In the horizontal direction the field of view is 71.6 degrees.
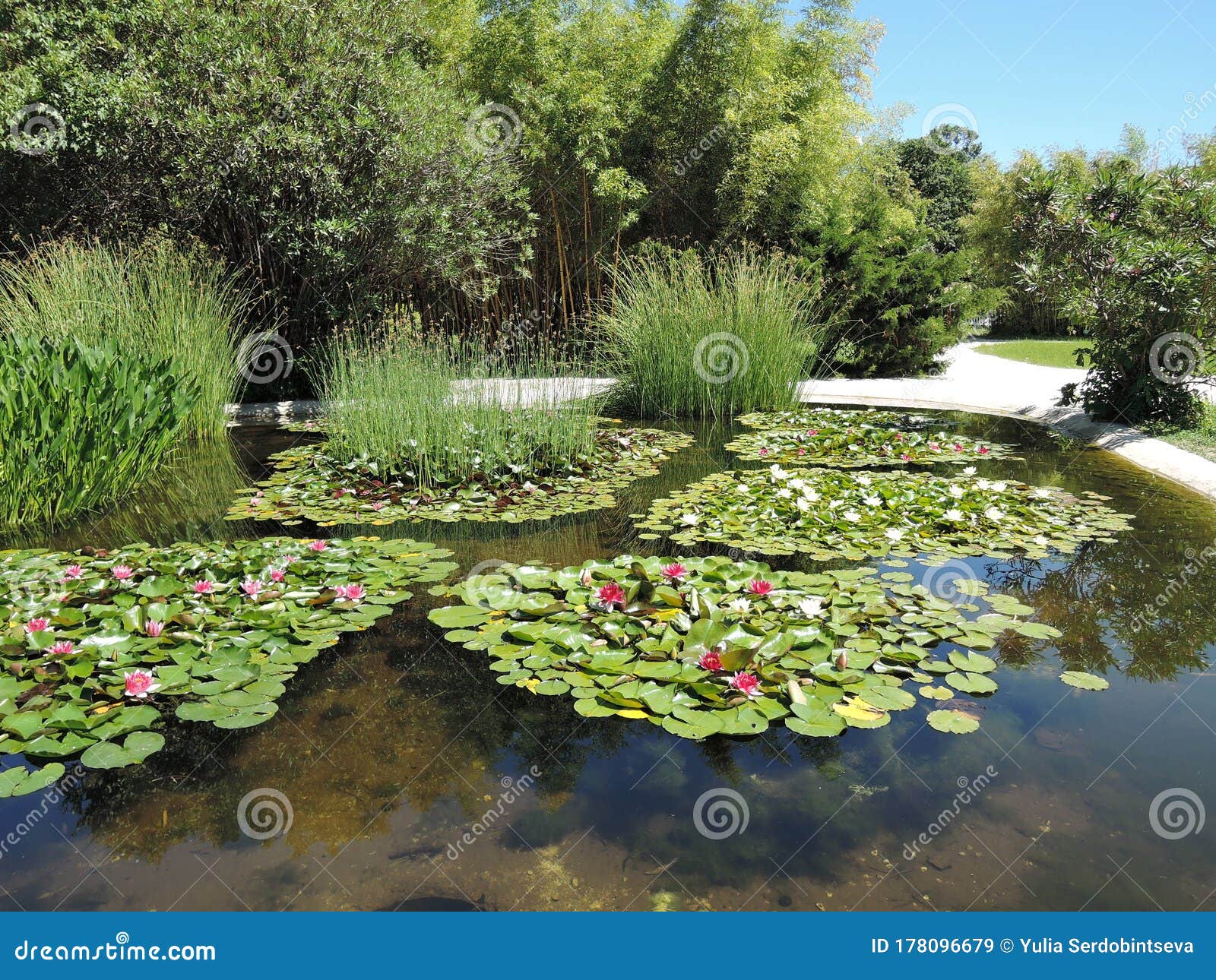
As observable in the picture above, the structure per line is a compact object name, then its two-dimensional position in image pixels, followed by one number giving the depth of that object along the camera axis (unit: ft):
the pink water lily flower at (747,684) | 7.84
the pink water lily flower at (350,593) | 10.23
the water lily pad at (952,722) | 7.53
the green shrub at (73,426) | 13.28
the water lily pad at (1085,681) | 8.43
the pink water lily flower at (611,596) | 9.57
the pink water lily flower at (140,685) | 7.84
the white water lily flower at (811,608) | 9.45
